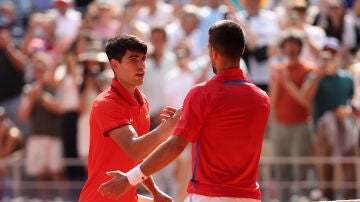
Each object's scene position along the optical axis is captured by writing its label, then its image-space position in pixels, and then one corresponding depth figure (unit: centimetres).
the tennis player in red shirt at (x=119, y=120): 1402
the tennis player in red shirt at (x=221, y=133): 1247
